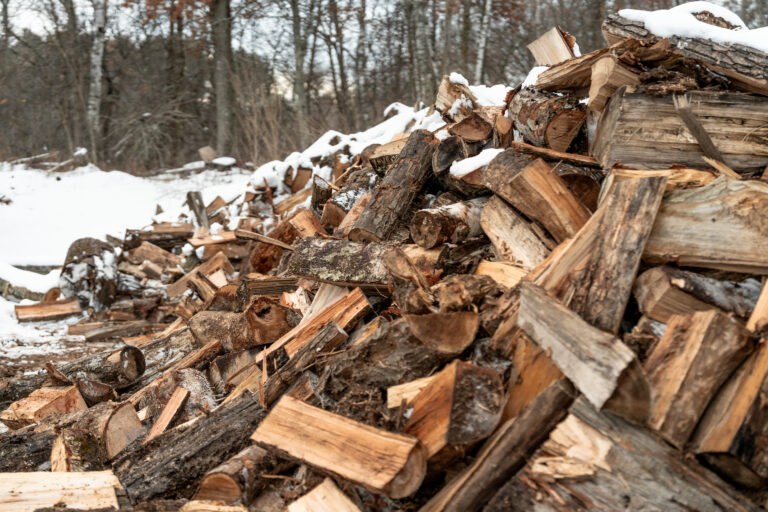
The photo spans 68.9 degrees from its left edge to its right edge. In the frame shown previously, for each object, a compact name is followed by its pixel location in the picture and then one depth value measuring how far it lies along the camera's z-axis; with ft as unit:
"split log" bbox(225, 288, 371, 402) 9.14
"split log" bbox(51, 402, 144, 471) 8.63
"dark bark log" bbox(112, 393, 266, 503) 7.52
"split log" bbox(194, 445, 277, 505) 6.72
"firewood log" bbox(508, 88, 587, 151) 9.72
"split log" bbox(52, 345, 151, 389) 12.26
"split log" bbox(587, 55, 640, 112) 8.24
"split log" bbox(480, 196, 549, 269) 8.41
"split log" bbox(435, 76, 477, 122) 13.39
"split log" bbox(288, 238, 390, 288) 9.42
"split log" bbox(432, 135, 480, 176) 11.16
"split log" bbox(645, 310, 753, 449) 5.32
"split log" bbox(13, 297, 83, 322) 19.47
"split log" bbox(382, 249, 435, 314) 7.38
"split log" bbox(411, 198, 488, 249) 9.29
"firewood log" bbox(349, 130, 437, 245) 10.62
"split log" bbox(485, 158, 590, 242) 8.04
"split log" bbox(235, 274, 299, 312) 11.96
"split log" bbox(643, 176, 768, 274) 6.57
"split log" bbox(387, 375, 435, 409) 6.56
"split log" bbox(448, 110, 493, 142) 11.60
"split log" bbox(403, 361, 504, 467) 5.86
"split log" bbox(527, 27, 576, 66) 12.08
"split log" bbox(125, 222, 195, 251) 23.53
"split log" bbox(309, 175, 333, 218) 15.28
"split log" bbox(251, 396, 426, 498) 5.65
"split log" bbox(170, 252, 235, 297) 18.76
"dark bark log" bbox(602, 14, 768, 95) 7.73
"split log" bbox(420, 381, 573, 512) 5.69
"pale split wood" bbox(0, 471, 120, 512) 7.00
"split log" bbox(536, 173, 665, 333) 6.32
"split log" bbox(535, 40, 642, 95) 8.36
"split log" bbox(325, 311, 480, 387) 6.78
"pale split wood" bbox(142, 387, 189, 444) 9.21
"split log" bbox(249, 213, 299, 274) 15.38
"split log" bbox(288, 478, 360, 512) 6.07
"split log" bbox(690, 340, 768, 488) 5.02
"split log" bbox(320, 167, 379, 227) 13.76
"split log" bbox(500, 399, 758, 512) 5.07
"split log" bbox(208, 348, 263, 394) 10.52
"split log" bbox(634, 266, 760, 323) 6.32
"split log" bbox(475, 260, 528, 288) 8.09
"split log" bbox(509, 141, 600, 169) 8.82
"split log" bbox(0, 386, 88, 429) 10.85
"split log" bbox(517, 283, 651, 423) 5.21
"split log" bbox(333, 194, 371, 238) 12.47
